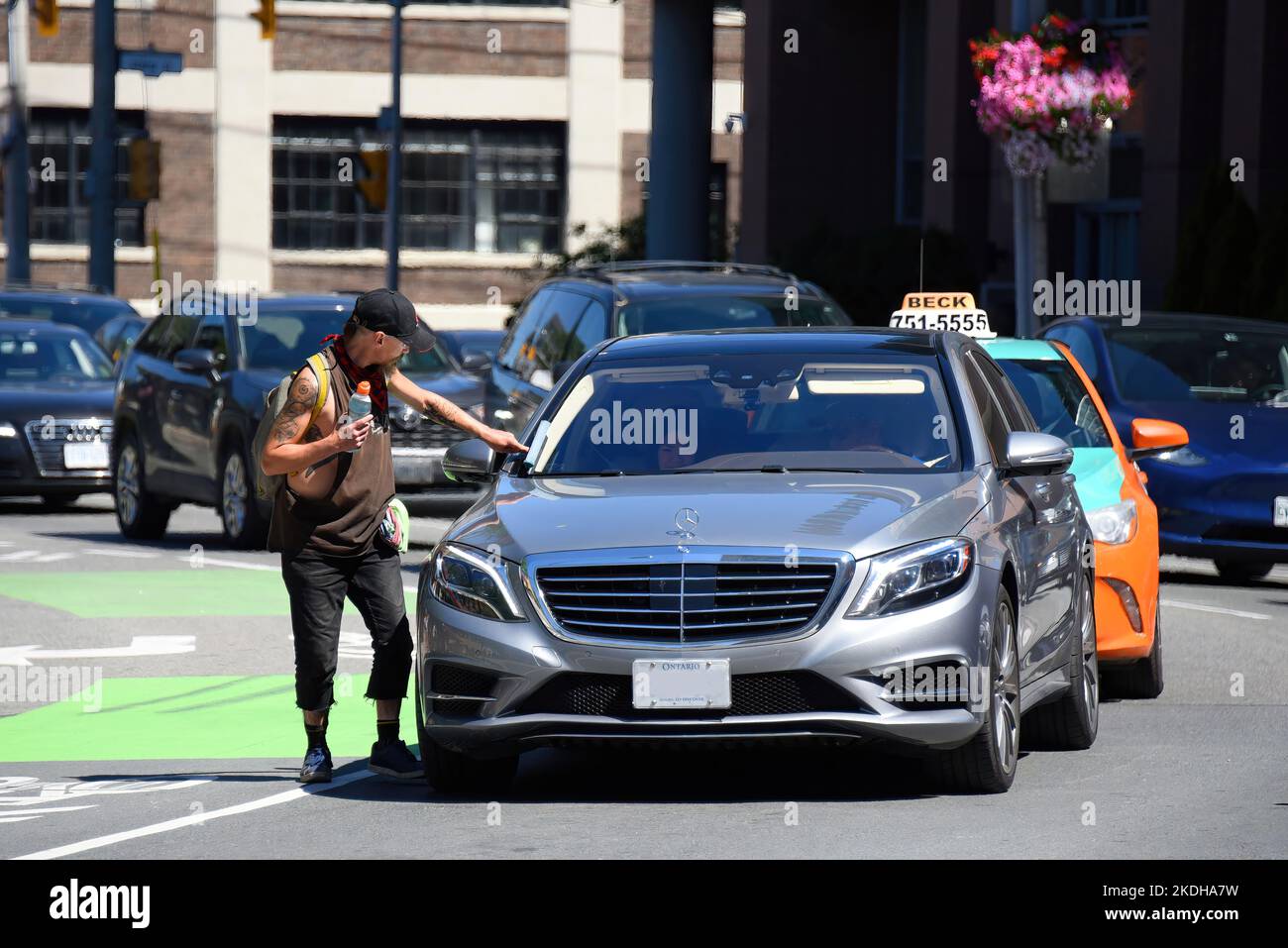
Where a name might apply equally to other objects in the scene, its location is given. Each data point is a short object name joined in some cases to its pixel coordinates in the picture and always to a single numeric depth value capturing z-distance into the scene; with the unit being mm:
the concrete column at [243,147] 54219
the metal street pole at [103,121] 35844
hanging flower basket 21297
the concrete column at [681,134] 31234
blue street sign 33688
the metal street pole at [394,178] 41656
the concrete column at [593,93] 55562
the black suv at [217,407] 19047
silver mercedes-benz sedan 8422
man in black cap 9164
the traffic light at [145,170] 35281
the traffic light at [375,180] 38938
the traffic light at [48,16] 32278
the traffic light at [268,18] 32031
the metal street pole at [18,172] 42906
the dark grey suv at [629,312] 16984
